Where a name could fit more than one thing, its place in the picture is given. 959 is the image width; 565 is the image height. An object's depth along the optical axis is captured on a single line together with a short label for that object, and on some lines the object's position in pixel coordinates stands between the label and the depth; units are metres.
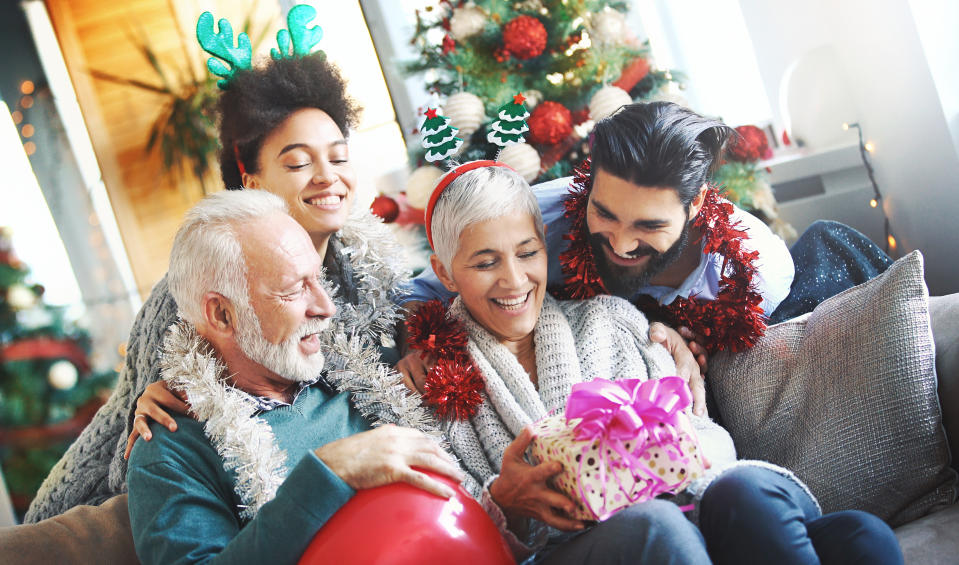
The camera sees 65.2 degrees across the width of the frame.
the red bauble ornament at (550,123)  2.95
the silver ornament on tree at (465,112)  3.00
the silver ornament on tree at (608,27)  3.08
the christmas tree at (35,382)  3.81
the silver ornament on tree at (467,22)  3.12
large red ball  1.20
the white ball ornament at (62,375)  3.93
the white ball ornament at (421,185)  3.09
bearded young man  1.75
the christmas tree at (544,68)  3.02
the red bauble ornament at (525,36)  3.02
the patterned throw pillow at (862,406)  1.56
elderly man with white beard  1.37
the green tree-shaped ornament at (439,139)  1.95
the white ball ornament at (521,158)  2.85
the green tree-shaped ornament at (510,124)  1.98
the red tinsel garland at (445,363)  1.70
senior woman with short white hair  1.38
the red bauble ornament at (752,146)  3.00
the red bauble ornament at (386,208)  3.37
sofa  1.55
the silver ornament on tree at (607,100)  2.95
